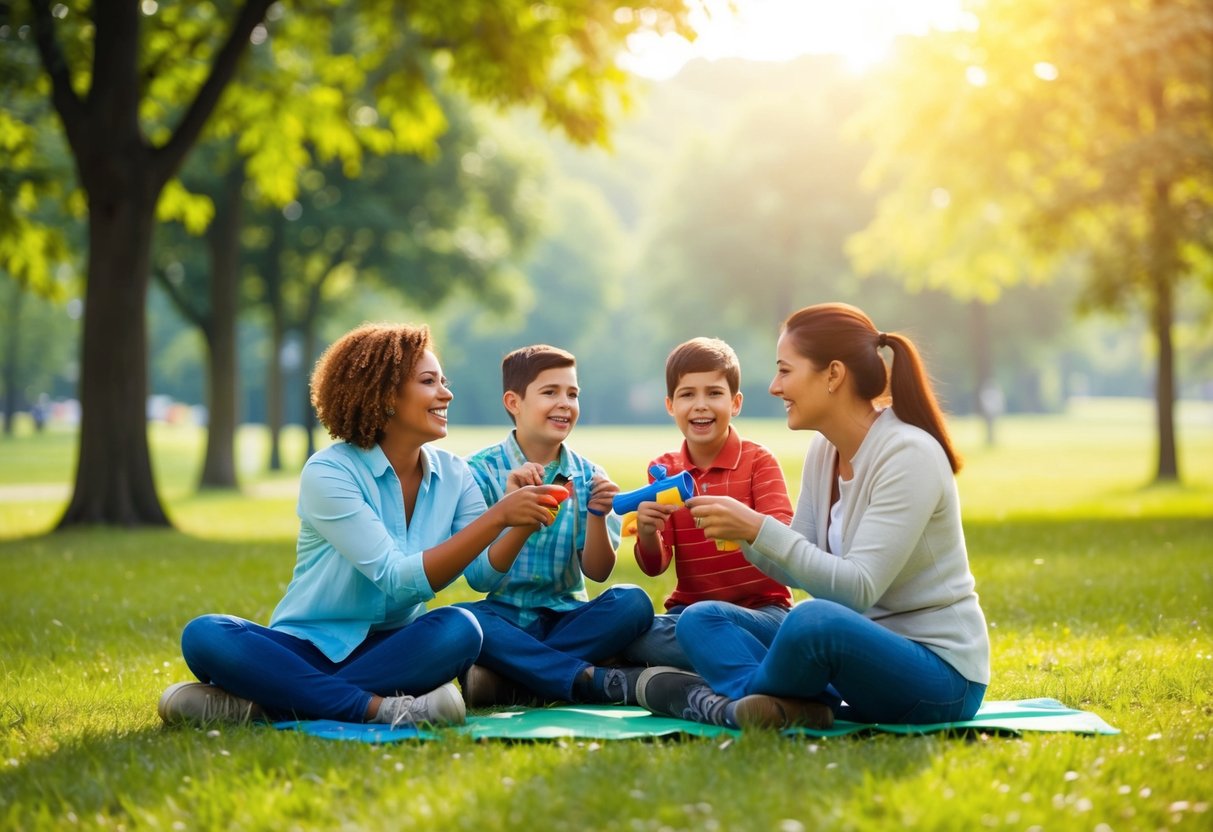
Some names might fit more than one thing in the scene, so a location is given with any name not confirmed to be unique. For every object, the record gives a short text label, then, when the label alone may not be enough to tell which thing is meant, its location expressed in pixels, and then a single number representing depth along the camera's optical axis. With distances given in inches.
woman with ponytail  179.2
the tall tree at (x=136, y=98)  561.6
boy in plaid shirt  221.1
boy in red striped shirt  226.1
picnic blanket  187.5
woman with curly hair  194.7
